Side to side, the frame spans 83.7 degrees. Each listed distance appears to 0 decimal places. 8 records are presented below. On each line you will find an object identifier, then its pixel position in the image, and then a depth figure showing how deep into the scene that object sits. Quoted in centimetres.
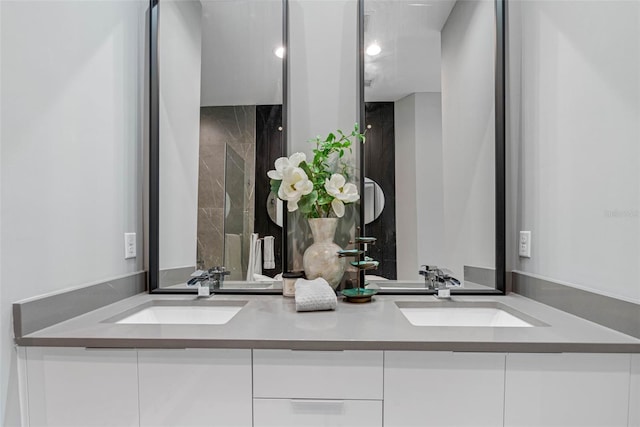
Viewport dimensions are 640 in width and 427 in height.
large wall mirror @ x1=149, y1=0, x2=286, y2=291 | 152
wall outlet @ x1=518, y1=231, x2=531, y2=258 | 136
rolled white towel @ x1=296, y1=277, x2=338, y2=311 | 118
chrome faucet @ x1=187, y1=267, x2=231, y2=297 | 144
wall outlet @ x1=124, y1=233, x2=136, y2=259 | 140
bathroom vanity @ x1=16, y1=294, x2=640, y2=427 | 89
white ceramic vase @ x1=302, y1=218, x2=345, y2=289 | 140
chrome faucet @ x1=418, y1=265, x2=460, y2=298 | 139
